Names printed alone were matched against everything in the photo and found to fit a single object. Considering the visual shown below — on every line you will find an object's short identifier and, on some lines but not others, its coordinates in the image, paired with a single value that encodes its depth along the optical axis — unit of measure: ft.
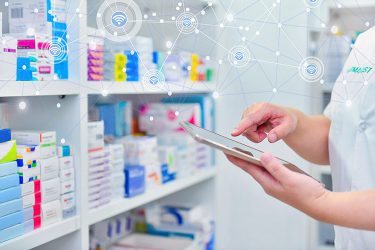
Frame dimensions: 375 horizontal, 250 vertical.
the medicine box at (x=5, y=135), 3.55
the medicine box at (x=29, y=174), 3.74
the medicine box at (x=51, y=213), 3.98
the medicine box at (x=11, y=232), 3.58
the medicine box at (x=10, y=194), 3.54
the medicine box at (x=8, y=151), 3.54
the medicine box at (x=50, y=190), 3.96
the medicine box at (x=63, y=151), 4.19
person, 2.93
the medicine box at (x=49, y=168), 3.94
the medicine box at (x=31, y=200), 3.77
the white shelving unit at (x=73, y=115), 3.98
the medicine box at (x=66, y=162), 4.15
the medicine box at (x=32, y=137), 3.95
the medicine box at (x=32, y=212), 3.80
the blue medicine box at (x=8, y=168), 3.52
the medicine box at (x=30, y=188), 3.76
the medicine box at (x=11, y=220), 3.56
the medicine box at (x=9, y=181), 3.53
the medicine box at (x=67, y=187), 4.17
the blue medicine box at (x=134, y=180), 5.07
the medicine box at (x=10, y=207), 3.55
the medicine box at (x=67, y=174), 4.16
